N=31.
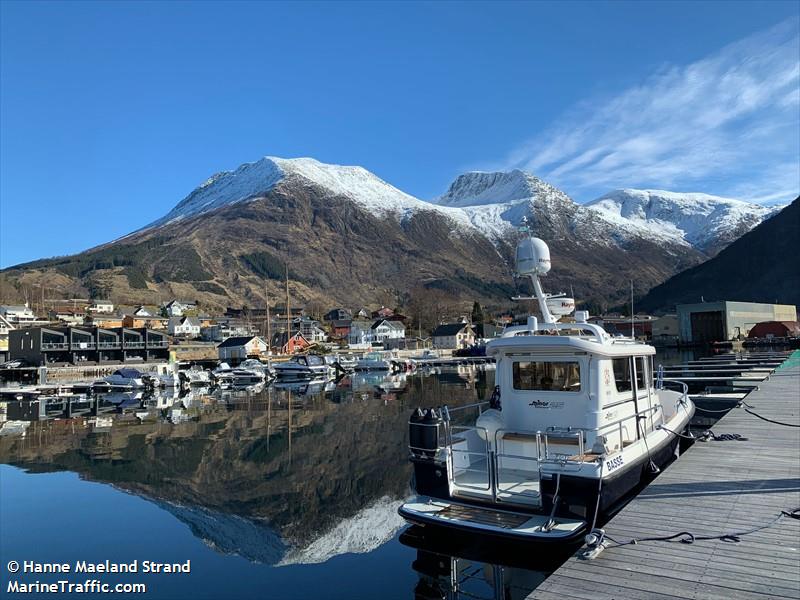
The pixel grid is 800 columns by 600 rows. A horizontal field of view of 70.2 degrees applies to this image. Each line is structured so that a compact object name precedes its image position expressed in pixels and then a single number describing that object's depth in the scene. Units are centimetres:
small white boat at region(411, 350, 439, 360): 10238
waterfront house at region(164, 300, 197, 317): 16375
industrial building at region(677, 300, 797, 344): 9219
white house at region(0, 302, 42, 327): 11712
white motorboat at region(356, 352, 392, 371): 8000
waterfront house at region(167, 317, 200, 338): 13815
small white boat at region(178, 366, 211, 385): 6291
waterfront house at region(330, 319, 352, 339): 15140
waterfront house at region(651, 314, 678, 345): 11588
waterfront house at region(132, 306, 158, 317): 15065
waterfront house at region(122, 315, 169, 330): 12731
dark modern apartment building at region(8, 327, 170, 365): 7604
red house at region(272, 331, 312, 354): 10631
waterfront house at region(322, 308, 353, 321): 17838
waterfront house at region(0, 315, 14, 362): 8706
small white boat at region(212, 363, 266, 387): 6594
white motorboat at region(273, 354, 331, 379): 7078
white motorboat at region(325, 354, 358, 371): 8036
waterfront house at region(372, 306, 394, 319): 18200
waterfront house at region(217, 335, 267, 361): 9681
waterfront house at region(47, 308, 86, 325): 12556
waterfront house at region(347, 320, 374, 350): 13175
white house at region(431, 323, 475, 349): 12356
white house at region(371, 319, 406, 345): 13575
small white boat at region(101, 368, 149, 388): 5719
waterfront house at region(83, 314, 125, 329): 12104
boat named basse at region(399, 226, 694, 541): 1092
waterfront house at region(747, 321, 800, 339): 8612
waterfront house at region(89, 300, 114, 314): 15238
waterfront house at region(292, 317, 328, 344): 13188
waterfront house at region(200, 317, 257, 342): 13312
